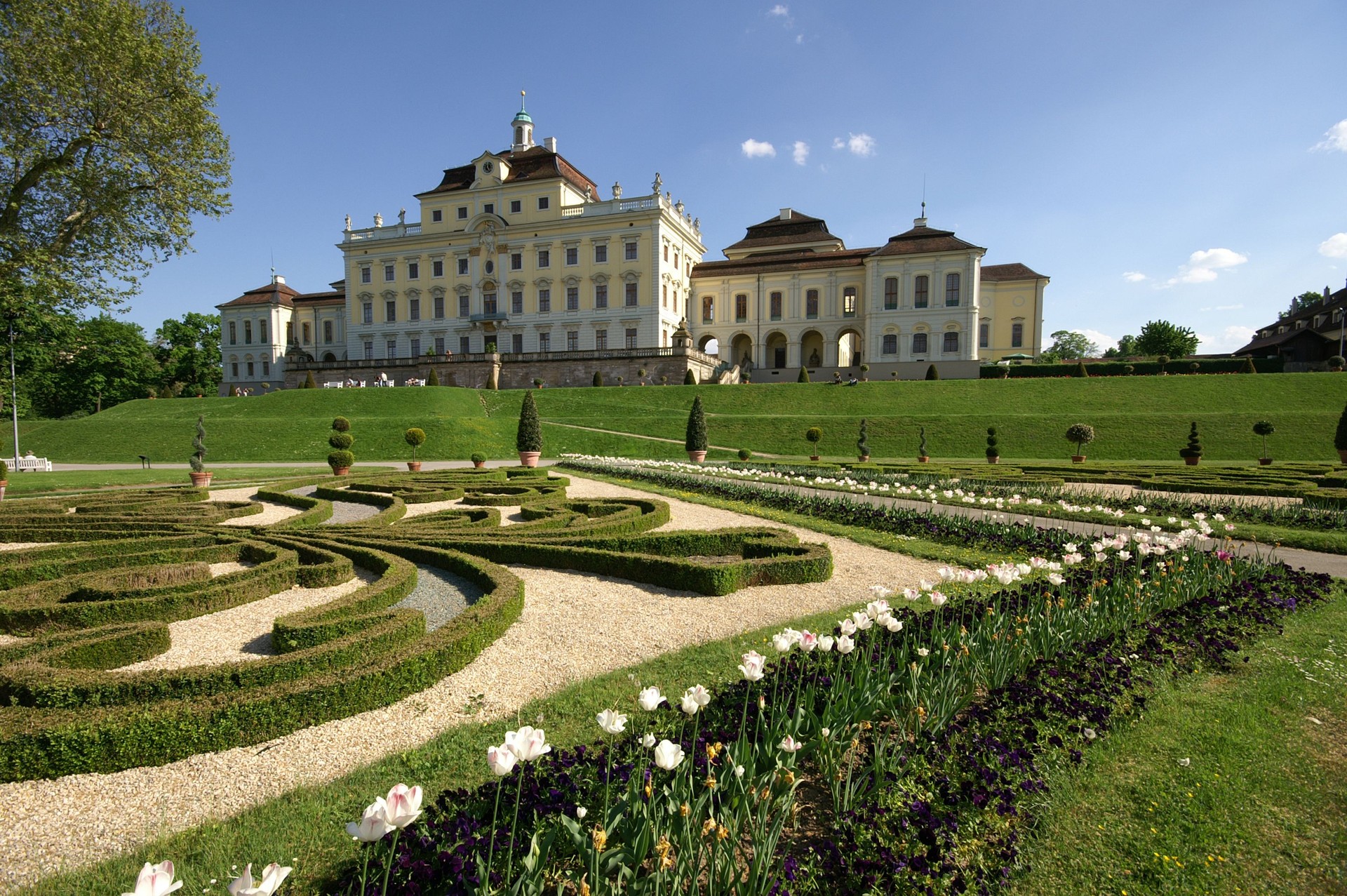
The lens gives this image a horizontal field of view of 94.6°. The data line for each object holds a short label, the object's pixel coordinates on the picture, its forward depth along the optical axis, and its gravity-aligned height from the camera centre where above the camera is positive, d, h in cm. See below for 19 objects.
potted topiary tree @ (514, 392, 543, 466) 2190 -89
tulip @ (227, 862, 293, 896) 132 -105
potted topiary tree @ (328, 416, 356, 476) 1735 -124
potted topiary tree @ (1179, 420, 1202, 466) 2111 -127
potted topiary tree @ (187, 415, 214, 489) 1581 -156
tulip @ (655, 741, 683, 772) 209 -117
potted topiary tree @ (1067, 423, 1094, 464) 2253 -76
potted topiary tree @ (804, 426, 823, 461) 2569 -97
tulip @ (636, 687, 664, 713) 232 -109
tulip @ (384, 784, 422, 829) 160 -104
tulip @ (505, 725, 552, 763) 197 -107
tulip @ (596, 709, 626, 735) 217 -110
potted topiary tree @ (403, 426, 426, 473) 2231 -95
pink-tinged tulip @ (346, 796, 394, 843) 157 -106
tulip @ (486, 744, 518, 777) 186 -107
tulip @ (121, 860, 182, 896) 135 -105
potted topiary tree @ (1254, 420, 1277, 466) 2264 -53
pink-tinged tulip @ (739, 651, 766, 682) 270 -111
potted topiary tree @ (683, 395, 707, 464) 2331 -87
